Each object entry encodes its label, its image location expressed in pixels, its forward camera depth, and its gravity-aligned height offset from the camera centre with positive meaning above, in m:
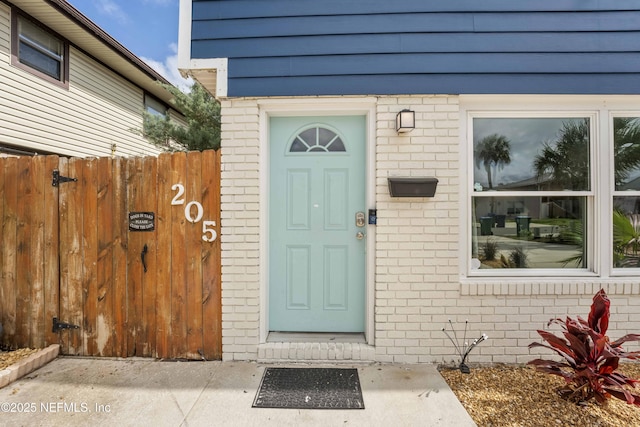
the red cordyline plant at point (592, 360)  2.26 -1.02
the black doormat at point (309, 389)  2.42 -1.38
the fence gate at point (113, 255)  3.05 -0.36
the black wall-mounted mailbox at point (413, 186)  2.87 +0.30
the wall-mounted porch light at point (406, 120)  2.88 +0.90
